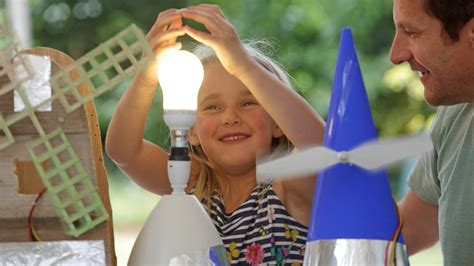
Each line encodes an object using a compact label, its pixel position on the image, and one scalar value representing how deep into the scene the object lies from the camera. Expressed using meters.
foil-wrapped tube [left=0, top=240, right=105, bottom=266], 2.94
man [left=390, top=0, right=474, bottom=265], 3.48
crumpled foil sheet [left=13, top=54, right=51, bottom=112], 2.96
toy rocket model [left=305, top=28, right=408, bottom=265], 2.88
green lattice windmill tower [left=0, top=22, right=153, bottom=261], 2.93
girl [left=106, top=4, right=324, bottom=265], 3.18
